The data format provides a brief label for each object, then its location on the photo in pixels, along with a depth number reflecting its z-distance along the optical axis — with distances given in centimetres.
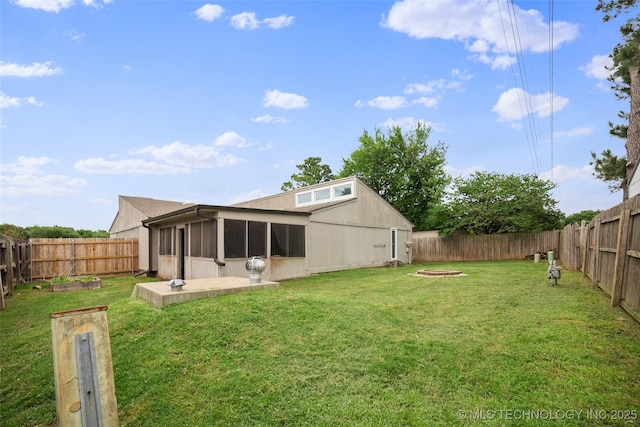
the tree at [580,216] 2900
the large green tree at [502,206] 1914
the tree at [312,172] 3766
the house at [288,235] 1037
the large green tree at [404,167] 2783
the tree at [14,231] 1689
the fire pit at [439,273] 1124
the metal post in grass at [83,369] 230
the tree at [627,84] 597
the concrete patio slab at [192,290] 543
